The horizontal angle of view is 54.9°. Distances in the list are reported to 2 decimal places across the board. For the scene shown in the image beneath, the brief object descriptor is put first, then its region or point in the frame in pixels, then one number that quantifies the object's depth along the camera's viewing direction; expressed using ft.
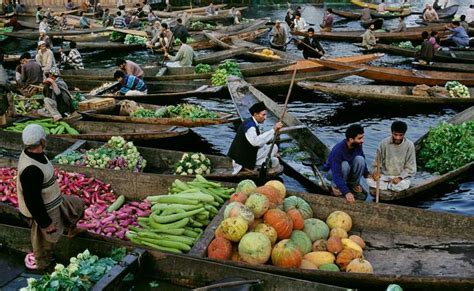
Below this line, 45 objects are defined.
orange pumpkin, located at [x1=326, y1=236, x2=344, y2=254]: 17.38
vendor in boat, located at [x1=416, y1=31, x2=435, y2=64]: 52.01
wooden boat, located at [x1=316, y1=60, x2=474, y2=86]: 44.25
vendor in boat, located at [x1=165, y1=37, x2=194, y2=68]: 50.16
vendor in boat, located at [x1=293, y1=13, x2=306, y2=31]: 76.64
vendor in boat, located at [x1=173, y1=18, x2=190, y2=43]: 66.33
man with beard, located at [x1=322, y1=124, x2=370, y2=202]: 21.13
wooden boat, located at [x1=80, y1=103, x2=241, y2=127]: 31.40
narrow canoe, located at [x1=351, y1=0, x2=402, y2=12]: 106.01
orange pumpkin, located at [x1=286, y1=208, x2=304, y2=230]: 18.19
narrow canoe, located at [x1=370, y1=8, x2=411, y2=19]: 97.30
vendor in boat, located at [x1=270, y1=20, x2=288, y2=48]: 65.36
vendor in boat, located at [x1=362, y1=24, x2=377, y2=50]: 67.10
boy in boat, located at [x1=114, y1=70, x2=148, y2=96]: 38.92
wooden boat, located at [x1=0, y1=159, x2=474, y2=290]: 15.39
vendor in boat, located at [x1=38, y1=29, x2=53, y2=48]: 57.62
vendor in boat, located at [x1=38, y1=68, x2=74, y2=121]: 32.50
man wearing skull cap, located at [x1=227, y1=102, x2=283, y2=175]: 23.15
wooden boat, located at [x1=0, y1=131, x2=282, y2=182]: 23.19
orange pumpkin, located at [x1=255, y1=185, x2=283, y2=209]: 18.62
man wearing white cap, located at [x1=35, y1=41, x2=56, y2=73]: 43.53
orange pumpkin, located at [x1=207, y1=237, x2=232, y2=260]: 16.71
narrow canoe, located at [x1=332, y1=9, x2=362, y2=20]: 98.90
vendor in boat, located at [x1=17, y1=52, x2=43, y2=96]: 39.70
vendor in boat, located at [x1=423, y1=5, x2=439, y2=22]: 87.51
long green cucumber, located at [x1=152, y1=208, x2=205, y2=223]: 18.83
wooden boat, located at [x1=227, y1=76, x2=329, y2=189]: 27.99
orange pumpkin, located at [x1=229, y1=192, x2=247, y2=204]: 18.62
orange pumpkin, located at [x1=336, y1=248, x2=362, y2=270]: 16.80
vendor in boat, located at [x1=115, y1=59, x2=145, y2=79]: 39.86
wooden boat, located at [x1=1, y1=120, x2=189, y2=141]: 29.81
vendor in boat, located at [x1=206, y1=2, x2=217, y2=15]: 98.89
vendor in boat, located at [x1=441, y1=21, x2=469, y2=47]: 64.39
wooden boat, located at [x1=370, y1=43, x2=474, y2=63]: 55.16
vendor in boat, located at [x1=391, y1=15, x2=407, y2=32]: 75.20
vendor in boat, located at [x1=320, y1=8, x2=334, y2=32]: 82.38
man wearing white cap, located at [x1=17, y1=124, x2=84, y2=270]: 14.96
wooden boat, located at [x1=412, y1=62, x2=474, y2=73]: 51.21
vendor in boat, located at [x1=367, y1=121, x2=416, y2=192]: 23.03
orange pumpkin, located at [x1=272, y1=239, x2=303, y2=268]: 16.28
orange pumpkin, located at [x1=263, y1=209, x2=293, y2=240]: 17.34
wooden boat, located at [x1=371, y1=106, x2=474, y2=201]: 22.58
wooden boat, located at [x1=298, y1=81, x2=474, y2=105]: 38.63
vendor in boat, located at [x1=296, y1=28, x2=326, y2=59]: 55.31
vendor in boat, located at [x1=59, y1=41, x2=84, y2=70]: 51.75
